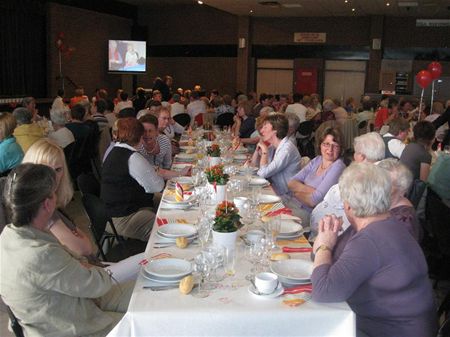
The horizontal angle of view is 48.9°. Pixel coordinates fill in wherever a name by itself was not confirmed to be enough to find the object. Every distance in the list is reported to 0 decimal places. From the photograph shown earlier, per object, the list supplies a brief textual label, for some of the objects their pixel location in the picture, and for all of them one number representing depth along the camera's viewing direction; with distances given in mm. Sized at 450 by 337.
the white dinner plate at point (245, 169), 4864
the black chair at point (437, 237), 3584
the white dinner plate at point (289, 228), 2856
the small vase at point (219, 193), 3458
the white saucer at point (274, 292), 2072
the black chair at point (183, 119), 9473
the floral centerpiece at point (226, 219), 2496
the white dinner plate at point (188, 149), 6553
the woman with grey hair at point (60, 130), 6742
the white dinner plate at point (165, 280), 2178
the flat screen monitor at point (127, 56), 15688
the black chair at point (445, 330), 2021
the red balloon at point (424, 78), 10688
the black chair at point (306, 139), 9609
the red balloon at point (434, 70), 11232
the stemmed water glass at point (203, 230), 2525
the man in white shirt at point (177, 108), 10039
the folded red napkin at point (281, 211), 3185
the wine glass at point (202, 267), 2152
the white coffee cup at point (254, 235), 2698
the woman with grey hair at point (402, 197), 2674
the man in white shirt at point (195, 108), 10289
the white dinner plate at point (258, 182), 4332
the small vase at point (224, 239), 2473
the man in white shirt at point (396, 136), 5941
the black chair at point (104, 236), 3393
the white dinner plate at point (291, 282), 2199
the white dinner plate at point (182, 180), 4340
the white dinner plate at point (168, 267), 2246
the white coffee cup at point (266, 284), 2078
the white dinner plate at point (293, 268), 2275
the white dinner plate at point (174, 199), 3534
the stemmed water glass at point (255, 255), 2355
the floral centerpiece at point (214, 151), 4875
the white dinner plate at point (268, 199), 3671
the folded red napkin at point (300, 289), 2137
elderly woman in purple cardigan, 2006
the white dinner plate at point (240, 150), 6450
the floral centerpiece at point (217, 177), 3469
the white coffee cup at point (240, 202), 3270
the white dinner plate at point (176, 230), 2779
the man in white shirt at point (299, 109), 10562
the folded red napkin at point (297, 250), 2645
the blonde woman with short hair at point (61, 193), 2575
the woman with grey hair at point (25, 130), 5715
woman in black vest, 3850
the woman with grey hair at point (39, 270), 1933
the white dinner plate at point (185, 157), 5930
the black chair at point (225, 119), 10219
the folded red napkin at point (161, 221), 3117
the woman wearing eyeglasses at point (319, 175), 4008
